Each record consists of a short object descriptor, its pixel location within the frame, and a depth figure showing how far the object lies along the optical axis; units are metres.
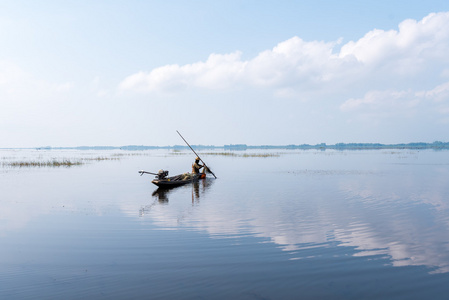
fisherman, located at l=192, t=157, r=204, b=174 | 31.08
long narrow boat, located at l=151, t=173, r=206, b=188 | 24.50
